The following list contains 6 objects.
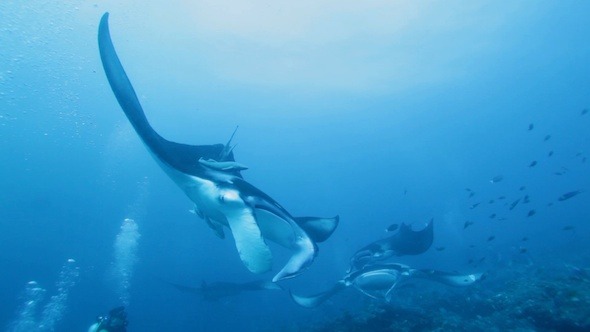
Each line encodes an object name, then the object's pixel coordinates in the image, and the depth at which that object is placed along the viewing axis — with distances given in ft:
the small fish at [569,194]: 34.42
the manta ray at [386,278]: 27.17
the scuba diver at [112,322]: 21.01
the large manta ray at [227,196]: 10.06
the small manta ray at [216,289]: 54.11
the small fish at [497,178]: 46.10
